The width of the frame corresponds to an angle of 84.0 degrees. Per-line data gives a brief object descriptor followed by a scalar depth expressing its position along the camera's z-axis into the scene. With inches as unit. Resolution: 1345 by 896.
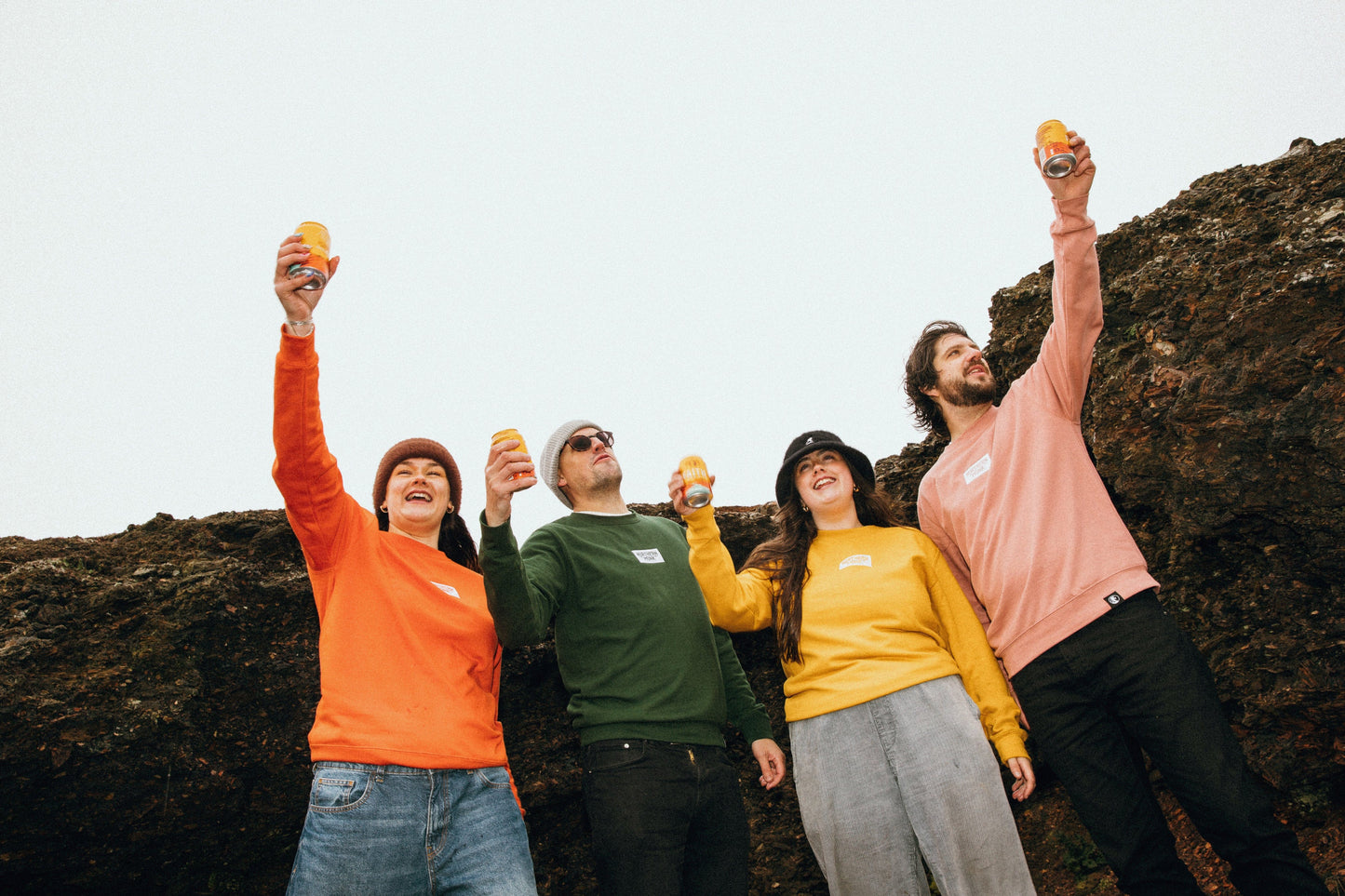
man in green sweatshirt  114.9
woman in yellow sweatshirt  115.4
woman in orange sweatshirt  99.2
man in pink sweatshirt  107.4
